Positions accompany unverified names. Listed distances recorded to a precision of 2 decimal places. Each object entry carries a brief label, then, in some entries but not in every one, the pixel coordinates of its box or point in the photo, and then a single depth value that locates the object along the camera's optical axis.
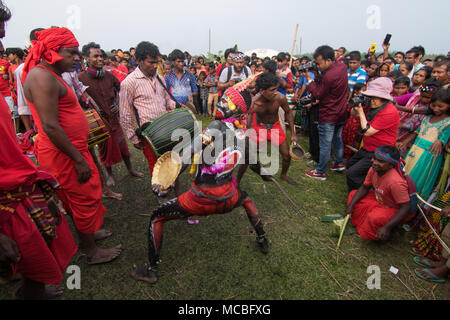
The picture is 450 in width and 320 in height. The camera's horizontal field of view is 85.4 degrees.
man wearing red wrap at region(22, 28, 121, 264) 2.03
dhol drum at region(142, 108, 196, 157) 2.70
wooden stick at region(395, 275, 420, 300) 2.47
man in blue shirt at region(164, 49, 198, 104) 5.46
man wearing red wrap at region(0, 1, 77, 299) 1.60
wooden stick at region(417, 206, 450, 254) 2.55
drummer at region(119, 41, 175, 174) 3.15
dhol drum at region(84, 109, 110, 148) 2.74
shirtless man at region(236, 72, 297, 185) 4.17
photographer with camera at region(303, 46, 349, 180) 4.39
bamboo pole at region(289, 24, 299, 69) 7.24
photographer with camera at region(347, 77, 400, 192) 3.57
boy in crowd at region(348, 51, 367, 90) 5.75
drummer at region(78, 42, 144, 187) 3.80
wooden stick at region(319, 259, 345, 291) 2.58
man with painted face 2.31
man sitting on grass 2.96
